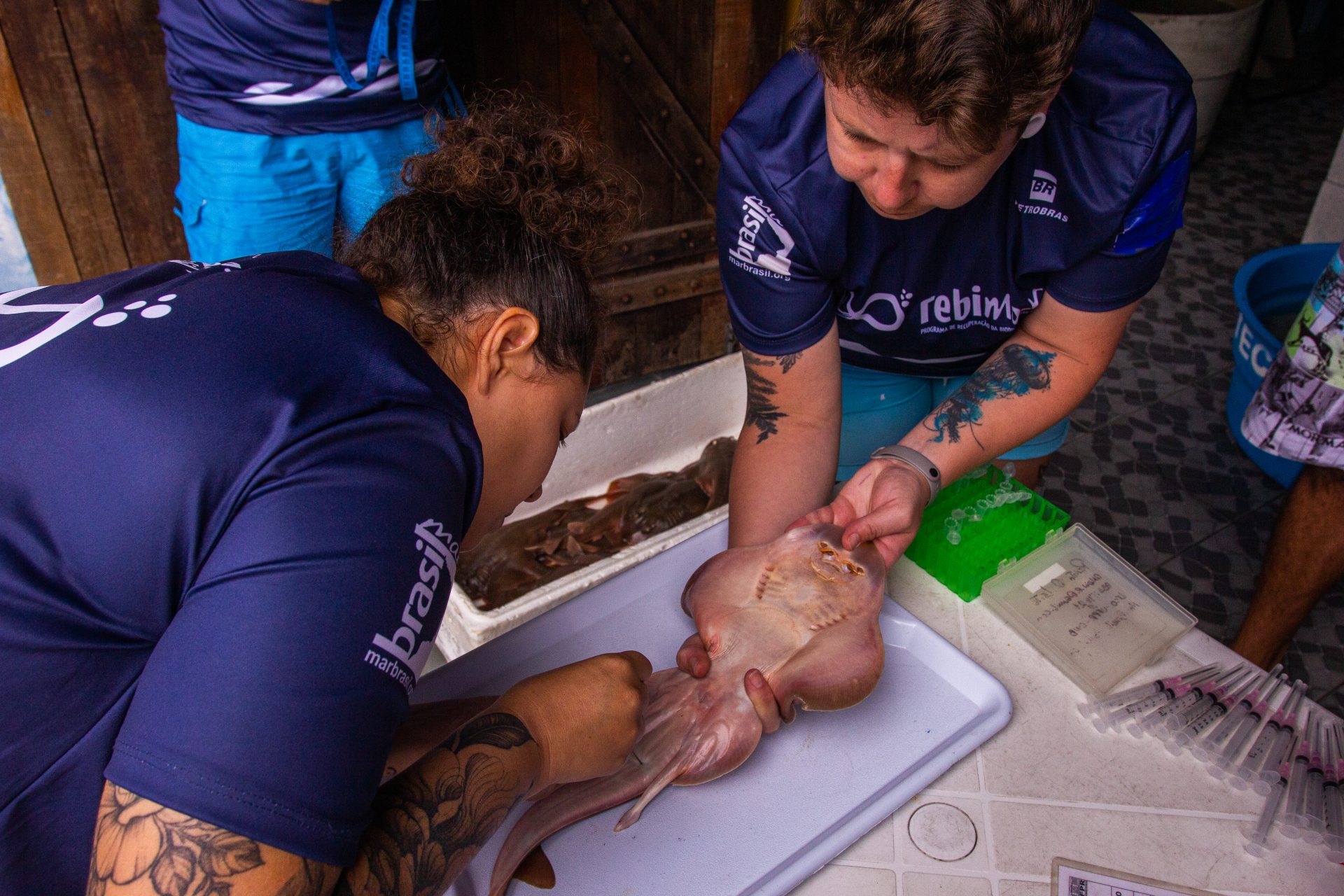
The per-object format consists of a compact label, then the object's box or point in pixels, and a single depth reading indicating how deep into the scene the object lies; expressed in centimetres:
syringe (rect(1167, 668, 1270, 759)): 127
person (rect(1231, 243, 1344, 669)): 191
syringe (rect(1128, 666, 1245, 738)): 129
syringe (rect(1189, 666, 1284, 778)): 125
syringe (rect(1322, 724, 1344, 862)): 113
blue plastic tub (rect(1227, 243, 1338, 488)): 273
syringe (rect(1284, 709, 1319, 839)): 115
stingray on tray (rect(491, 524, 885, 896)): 114
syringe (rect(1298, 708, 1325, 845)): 114
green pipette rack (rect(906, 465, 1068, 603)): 150
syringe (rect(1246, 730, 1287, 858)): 115
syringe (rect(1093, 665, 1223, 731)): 130
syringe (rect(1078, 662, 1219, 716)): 132
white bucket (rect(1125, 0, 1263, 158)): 404
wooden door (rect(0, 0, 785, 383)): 217
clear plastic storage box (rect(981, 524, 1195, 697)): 138
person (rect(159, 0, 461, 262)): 192
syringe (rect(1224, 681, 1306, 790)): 122
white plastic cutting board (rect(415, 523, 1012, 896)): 111
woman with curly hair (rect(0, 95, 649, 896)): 71
